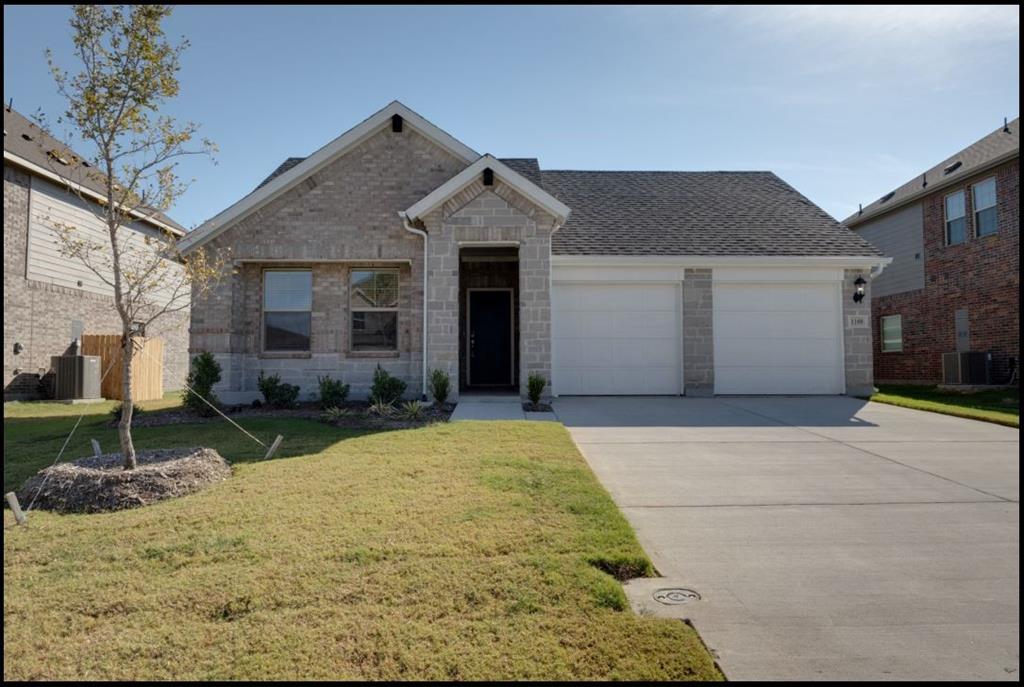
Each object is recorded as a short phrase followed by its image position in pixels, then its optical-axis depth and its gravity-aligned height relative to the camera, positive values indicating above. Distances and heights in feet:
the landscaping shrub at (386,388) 38.58 -1.82
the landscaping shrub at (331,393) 38.81 -2.14
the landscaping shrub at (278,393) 39.83 -2.16
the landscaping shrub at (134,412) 35.68 -3.30
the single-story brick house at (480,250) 41.91 +4.86
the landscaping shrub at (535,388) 37.22 -1.78
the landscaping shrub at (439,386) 37.45 -1.68
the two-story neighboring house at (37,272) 52.95 +8.84
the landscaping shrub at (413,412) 34.09 -2.99
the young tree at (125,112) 19.53 +8.42
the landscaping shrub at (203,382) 37.14 -1.33
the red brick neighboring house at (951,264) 53.78 +9.58
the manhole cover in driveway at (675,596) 11.26 -4.62
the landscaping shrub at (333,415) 34.45 -3.24
